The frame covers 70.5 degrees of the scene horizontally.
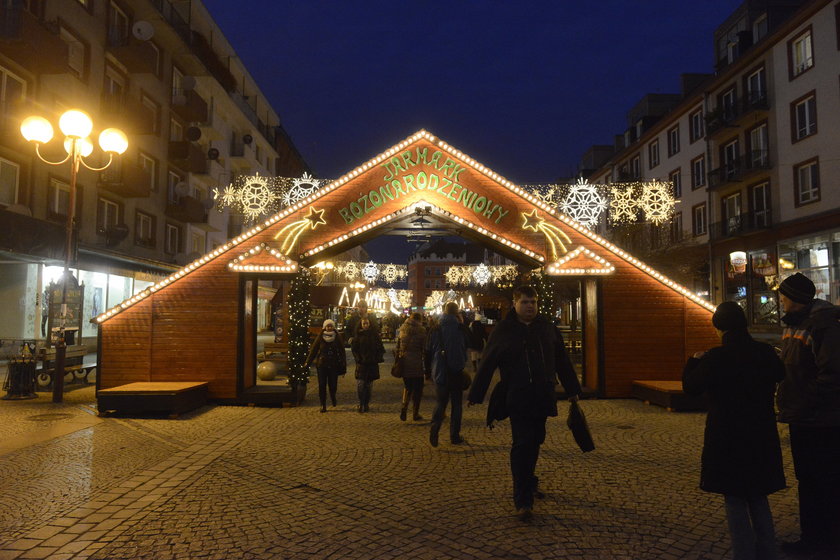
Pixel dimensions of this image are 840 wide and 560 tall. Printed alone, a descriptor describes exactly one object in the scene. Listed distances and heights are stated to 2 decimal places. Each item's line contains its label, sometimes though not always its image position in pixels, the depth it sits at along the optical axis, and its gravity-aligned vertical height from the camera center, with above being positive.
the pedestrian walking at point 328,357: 10.80 -0.75
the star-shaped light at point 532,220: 12.58 +2.00
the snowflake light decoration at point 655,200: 13.66 +2.65
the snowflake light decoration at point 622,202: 13.84 +2.66
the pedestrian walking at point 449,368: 7.91 -0.71
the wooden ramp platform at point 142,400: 10.04 -1.42
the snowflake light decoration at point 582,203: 13.48 +2.55
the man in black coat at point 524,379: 5.00 -0.54
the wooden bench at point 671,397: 10.41 -1.47
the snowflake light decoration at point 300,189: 13.15 +2.81
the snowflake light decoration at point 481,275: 40.81 +2.84
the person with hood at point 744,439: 3.60 -0.76
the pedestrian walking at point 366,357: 10.39 -0.73
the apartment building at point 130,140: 17.50 +7.17
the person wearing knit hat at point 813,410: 4.18 -0.68
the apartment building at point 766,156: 23.52 +7.44
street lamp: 11.41 +3.51
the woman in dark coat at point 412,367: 9.59 -0.83
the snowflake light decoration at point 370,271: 35.46 +2.70
